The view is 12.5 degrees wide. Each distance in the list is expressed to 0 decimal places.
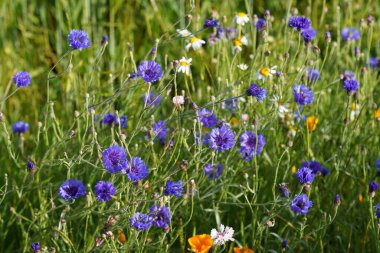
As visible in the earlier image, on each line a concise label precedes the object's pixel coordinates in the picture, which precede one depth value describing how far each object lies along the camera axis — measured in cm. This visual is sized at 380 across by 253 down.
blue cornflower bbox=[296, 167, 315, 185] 263
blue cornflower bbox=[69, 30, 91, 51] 272
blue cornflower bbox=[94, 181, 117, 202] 259
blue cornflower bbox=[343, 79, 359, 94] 280
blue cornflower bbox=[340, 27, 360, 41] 335
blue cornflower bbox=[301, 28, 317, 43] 286
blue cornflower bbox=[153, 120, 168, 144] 284
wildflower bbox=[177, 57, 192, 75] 291
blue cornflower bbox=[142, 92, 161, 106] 293
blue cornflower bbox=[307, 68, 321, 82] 313
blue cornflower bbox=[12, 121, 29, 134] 305
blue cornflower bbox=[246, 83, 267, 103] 268
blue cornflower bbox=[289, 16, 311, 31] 283
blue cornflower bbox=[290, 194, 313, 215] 267
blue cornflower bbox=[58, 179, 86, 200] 262
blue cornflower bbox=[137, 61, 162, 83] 269
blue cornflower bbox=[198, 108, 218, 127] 283
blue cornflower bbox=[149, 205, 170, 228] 262
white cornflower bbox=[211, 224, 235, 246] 265
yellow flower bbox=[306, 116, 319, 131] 293
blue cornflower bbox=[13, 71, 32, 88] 274
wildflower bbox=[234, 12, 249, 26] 307
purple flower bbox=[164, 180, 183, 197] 263
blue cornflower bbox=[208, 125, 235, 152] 269
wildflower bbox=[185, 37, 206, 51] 306
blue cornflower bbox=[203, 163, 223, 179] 284
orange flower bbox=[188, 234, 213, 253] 268
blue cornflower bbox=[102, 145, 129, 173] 257
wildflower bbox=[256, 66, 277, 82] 295
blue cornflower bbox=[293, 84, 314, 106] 286
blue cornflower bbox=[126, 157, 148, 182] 259
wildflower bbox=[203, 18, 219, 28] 288
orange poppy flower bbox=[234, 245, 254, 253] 274
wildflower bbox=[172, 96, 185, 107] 271
